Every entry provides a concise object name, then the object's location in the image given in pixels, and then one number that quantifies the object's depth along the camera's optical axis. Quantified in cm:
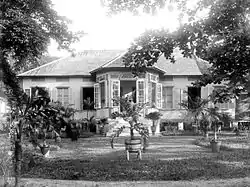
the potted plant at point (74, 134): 1573
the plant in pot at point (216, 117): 1357
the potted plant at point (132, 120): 922
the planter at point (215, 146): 1105
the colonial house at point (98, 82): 2091
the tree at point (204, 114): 1364
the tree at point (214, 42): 580
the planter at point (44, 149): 991
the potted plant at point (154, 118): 1738
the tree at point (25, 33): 971
